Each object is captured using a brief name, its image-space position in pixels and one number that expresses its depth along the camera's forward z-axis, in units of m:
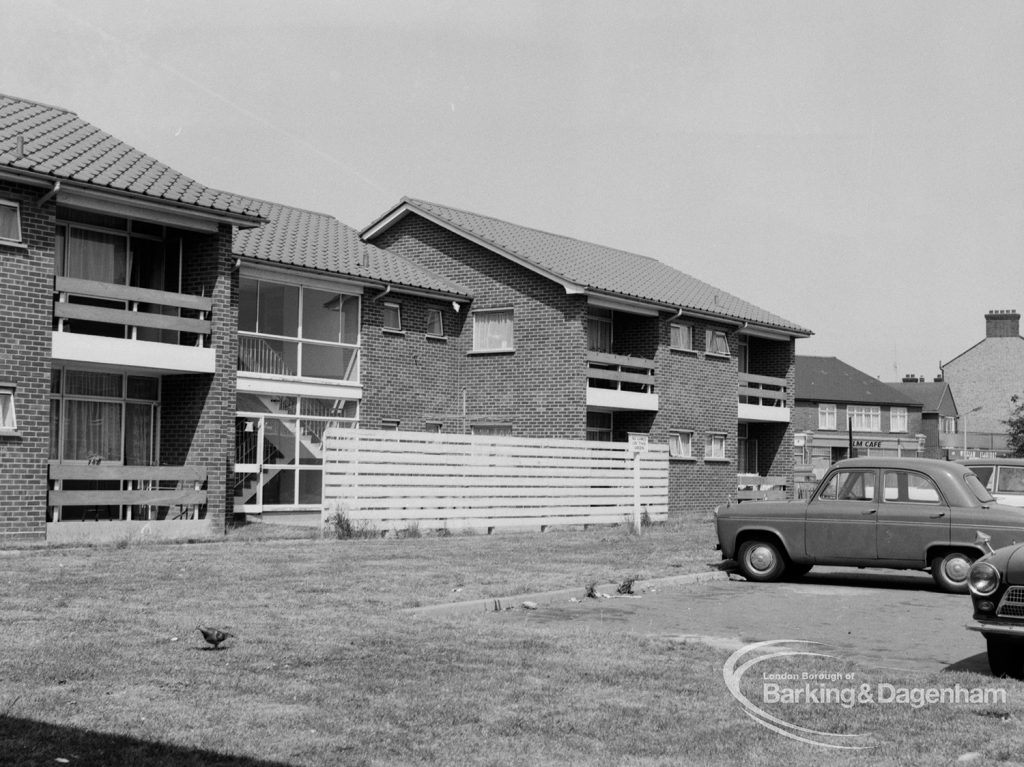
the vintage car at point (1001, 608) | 8.24
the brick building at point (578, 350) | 30.80
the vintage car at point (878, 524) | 13.96
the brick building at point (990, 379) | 90.31
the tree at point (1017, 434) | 65.31
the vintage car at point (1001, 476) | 17.89
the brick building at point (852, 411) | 82.56
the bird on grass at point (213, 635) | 8.58
